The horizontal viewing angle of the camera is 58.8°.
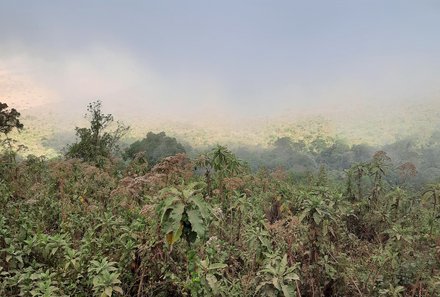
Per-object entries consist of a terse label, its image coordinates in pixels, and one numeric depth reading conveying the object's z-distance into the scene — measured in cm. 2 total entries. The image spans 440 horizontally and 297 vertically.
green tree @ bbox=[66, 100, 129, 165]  2252
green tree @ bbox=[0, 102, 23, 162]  1927
